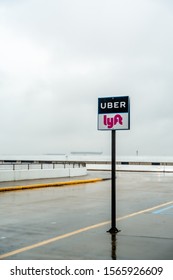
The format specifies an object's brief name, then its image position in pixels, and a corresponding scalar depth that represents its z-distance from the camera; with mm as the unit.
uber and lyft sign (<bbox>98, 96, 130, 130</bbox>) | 10727
